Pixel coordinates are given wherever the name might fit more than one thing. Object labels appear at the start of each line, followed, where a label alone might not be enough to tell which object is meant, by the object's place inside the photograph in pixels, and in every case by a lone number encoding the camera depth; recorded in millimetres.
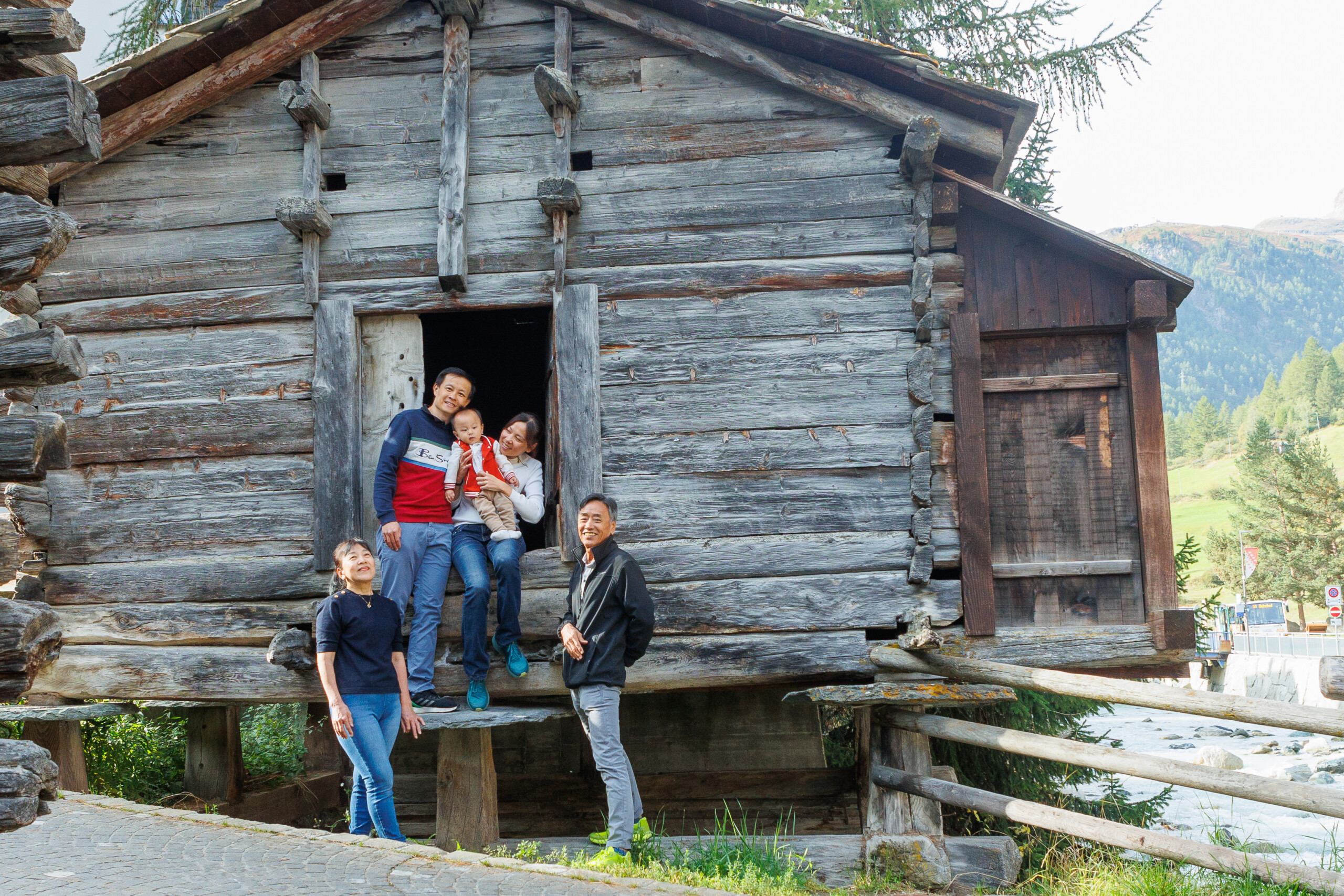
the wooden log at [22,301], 6207
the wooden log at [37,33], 3250
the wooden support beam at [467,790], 5906
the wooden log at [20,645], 3209
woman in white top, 5723
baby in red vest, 5871
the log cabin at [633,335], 6004
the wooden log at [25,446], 3314
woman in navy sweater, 4930
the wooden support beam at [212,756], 7824
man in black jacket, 4984
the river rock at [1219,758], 16547
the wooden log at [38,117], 3273
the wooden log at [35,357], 3314
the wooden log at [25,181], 3451
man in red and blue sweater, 5715
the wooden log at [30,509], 6180
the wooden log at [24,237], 3293
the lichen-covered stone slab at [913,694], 5578
